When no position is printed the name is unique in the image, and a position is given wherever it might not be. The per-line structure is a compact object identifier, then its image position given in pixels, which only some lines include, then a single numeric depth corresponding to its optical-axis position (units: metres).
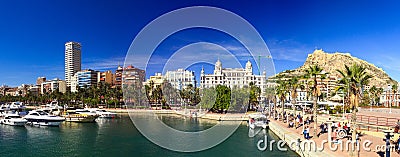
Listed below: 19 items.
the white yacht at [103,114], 60.41
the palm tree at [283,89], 44.81
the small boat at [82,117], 49.81
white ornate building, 95.93
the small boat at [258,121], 39.75
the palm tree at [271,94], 70.03
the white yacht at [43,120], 43.41
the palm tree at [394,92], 78.78
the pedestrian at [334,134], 22.73
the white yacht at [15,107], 71.76
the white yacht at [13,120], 44.70
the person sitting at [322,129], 27.23
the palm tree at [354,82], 17.30
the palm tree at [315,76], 24.47
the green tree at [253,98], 66.72
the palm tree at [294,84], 37.04
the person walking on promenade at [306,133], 23.85
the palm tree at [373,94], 83.49
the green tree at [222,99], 57.81
